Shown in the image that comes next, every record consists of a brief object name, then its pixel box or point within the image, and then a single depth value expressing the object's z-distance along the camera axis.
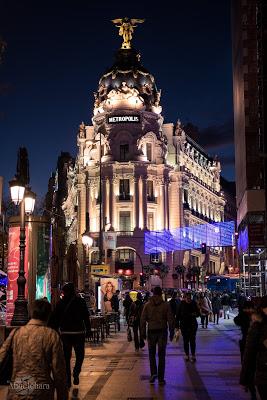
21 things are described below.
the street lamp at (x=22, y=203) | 14.46
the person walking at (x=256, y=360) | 6.25
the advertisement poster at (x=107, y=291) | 31.22
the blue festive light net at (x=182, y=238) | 66.88
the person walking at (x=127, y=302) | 31.72
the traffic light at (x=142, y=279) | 58.43
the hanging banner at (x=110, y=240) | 49.25
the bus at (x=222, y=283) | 58.78
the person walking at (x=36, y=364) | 5.43
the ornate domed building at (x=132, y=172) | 75.50
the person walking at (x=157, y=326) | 12.12
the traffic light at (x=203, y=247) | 51.29
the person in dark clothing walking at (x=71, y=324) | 11.42
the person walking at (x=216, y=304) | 39.16
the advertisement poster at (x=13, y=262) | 17.20
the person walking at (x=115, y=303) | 32.32
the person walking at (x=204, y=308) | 32.56
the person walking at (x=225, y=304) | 43.88
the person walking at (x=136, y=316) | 19.81
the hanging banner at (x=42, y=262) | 17.61
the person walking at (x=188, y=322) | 15.88
